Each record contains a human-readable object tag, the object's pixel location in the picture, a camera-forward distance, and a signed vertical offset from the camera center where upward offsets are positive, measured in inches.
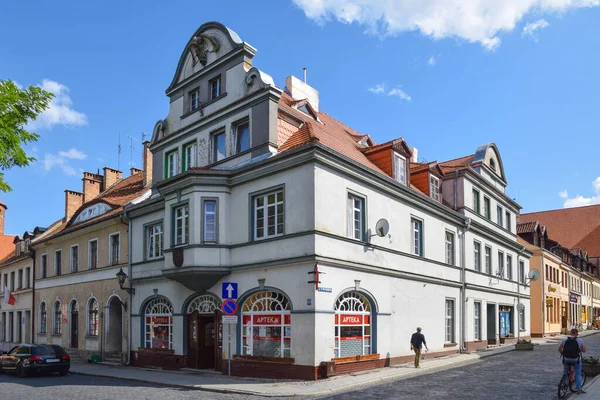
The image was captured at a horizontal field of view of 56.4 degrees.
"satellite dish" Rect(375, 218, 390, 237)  776.3 +40.0
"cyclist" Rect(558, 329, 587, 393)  545.6 -96.9
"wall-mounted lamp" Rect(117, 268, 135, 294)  980.6 -42.3
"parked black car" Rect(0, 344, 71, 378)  819.4 -154.3
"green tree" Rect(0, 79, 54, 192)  532.7 +137.0
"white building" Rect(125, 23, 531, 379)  697.6 +24.8
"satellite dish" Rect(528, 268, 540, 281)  1375.5 -49.2
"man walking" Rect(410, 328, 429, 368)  801.7 -126.7
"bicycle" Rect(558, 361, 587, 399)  533.8 -123.9
